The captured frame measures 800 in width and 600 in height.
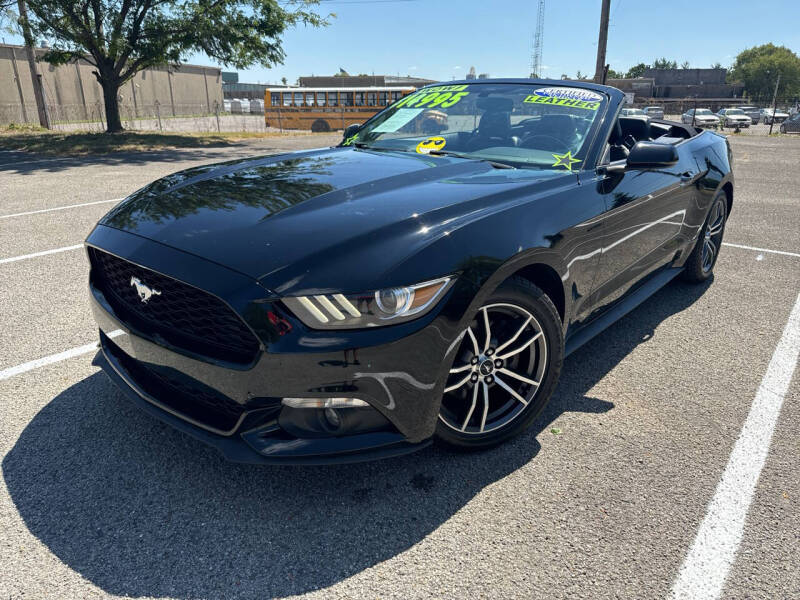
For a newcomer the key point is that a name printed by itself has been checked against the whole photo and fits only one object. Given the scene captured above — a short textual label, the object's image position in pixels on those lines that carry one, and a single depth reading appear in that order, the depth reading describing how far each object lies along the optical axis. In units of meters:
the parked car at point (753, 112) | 50.85
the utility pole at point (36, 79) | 17.61
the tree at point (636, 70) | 132.16
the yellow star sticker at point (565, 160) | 2.98
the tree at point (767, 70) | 103.06
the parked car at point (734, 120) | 38.51
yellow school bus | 29.44
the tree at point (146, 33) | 17.34
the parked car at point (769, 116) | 51.74
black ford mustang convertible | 1.86
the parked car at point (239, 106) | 63.84
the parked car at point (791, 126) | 33.71
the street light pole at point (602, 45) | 20.64
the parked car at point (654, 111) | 40.08
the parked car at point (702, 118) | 38.93
